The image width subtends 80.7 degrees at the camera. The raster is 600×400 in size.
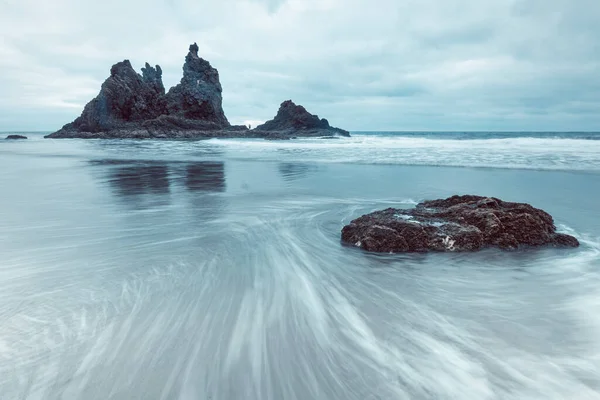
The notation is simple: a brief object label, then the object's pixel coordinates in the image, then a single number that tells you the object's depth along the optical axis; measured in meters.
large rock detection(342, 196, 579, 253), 4.60
